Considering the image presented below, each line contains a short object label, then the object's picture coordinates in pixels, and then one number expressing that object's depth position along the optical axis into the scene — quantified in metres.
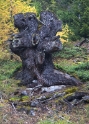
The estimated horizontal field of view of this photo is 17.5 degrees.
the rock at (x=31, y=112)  9.42
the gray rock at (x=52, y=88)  12.14
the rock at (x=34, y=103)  10.24
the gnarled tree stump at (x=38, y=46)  13.20
